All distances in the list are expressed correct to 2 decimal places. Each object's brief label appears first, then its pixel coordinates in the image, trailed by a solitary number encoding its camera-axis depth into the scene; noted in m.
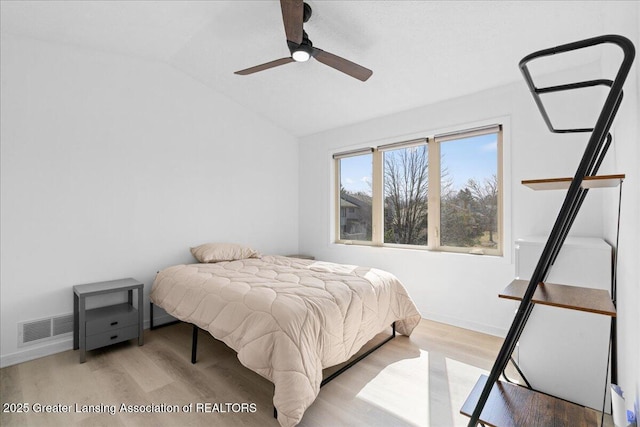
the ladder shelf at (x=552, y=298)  0.90
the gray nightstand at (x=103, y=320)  2.59
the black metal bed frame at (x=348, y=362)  2.22
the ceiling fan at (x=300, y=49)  1.90
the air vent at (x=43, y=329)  2.63
